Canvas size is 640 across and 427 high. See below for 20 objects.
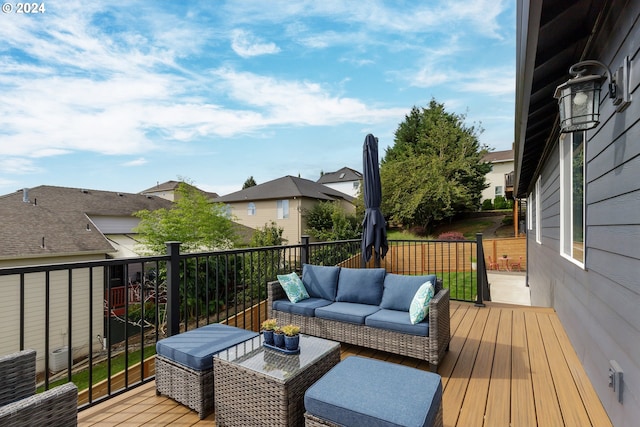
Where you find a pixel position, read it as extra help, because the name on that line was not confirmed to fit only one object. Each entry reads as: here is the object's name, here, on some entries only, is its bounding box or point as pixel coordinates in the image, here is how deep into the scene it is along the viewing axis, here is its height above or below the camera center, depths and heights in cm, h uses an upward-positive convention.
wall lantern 197 +81
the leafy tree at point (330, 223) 1869 -42
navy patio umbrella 424 +17
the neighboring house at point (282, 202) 1978 +101
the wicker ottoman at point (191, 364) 216 -109
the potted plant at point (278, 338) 220 -88
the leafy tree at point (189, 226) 1205 -35
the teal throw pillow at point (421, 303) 285 -83
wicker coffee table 176 -102
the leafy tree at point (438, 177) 1944 +258
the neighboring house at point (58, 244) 877 -97
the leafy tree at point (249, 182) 4831 +552
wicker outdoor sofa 282 -102
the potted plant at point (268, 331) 226 -85
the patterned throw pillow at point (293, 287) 371 -87
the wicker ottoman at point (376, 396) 142 -92
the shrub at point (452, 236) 1664 -110
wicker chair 115 -76
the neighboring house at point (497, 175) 2462 +333
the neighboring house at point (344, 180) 3230 +397
